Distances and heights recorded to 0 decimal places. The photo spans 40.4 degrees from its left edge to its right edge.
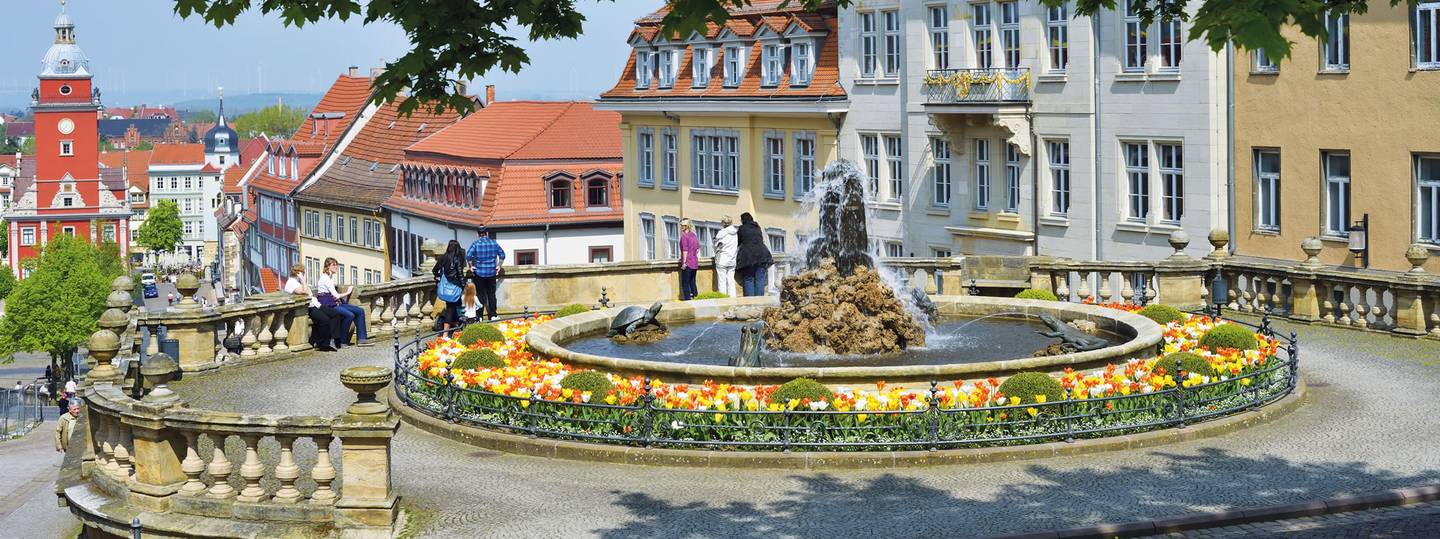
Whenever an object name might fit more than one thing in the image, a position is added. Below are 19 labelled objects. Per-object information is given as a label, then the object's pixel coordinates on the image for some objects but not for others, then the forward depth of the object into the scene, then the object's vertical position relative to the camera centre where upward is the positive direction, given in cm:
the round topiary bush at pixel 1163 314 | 2550 -113
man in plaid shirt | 3022 -31
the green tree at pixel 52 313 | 11888 -362
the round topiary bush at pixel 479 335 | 2431 -113
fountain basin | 1973 -130
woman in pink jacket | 3206 -35
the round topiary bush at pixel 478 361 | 2203 -132
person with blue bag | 2897 -52
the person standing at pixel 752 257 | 3100 -31
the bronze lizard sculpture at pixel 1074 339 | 2256 -128
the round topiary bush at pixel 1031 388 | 1909 -153
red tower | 19738 +817
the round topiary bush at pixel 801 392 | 1891 -151
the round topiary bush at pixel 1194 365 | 2058 -145
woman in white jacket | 3306 -36
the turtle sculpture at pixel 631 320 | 2552 -104
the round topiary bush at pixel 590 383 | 1958 -143
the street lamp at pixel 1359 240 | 3641 -32
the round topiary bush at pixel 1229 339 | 2270 -132
